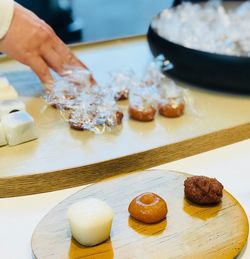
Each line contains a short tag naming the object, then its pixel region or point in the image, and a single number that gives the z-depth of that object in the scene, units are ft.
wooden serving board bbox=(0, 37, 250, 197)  2.77
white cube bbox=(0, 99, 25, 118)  3.14
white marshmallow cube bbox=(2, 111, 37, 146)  2.93
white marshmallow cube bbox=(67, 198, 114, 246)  2.12
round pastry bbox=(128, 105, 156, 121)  3.29
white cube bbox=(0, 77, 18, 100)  3.39
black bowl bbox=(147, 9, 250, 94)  3.50
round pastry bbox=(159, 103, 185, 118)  3.36
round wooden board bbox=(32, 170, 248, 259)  2.14
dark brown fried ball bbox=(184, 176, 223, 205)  2.39
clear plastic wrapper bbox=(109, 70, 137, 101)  3.63
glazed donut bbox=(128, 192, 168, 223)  2.28
